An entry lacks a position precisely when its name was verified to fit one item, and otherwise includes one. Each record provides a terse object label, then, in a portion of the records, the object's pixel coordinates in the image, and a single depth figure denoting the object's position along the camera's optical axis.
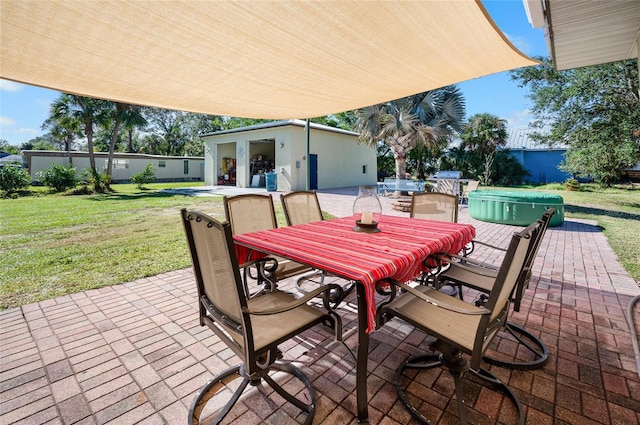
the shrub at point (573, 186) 16.11
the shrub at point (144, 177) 15.76
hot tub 6.70
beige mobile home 19.28
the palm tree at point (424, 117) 11.18
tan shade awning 1.82
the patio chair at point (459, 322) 1.37
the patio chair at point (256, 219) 2.52
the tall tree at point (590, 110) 8.54
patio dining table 1.52
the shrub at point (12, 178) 12.16
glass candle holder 2.49
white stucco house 14.12
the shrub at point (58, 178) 12.95
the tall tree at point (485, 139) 19.41
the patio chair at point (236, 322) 1.34
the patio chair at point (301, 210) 3.29
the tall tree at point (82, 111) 13.43
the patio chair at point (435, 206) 3.30
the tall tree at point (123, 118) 14.34
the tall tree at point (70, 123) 13.47
